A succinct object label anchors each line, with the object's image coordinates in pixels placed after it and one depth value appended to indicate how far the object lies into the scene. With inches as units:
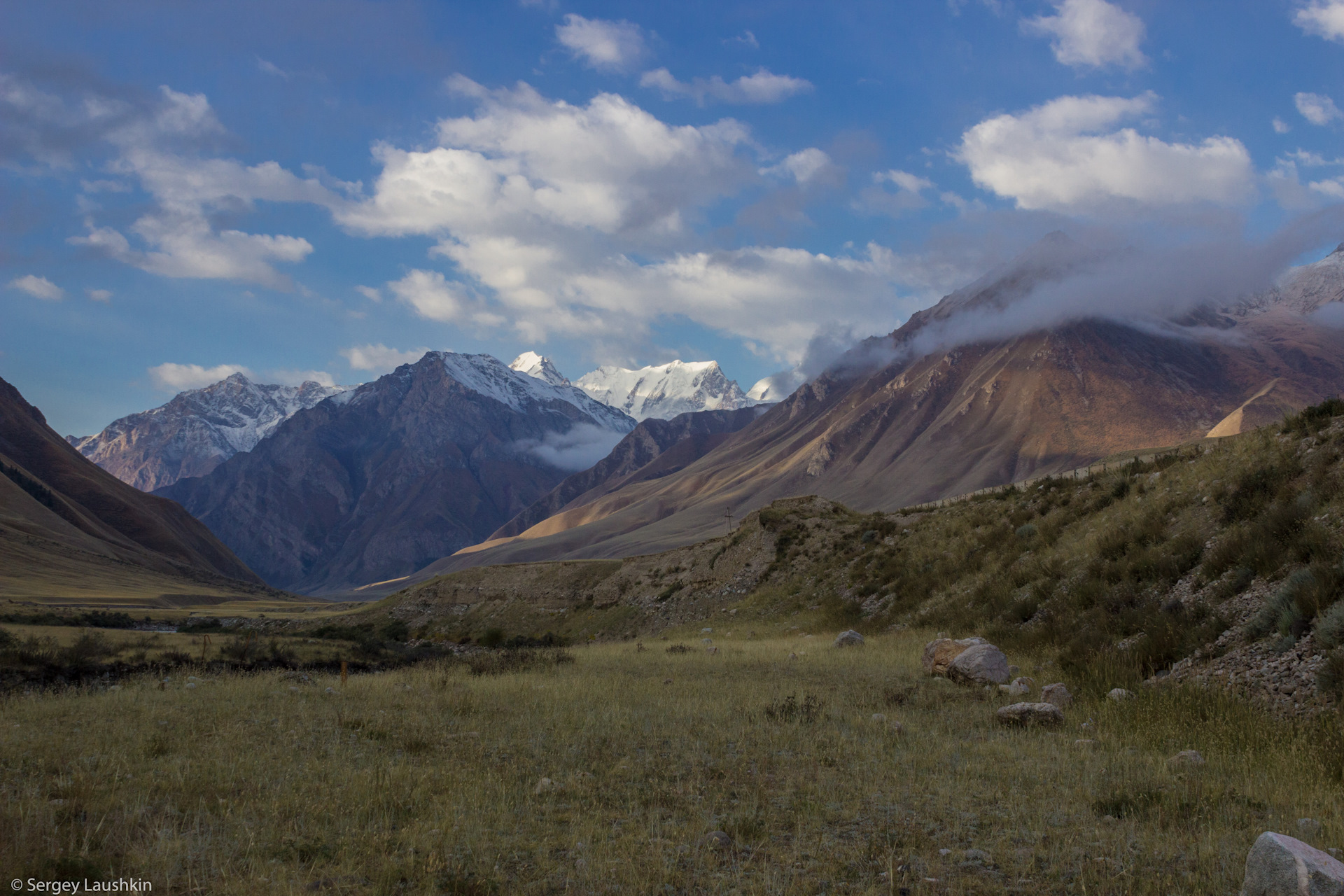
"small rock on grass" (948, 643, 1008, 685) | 557.6
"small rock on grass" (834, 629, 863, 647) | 868.0
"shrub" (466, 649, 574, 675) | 749.3
